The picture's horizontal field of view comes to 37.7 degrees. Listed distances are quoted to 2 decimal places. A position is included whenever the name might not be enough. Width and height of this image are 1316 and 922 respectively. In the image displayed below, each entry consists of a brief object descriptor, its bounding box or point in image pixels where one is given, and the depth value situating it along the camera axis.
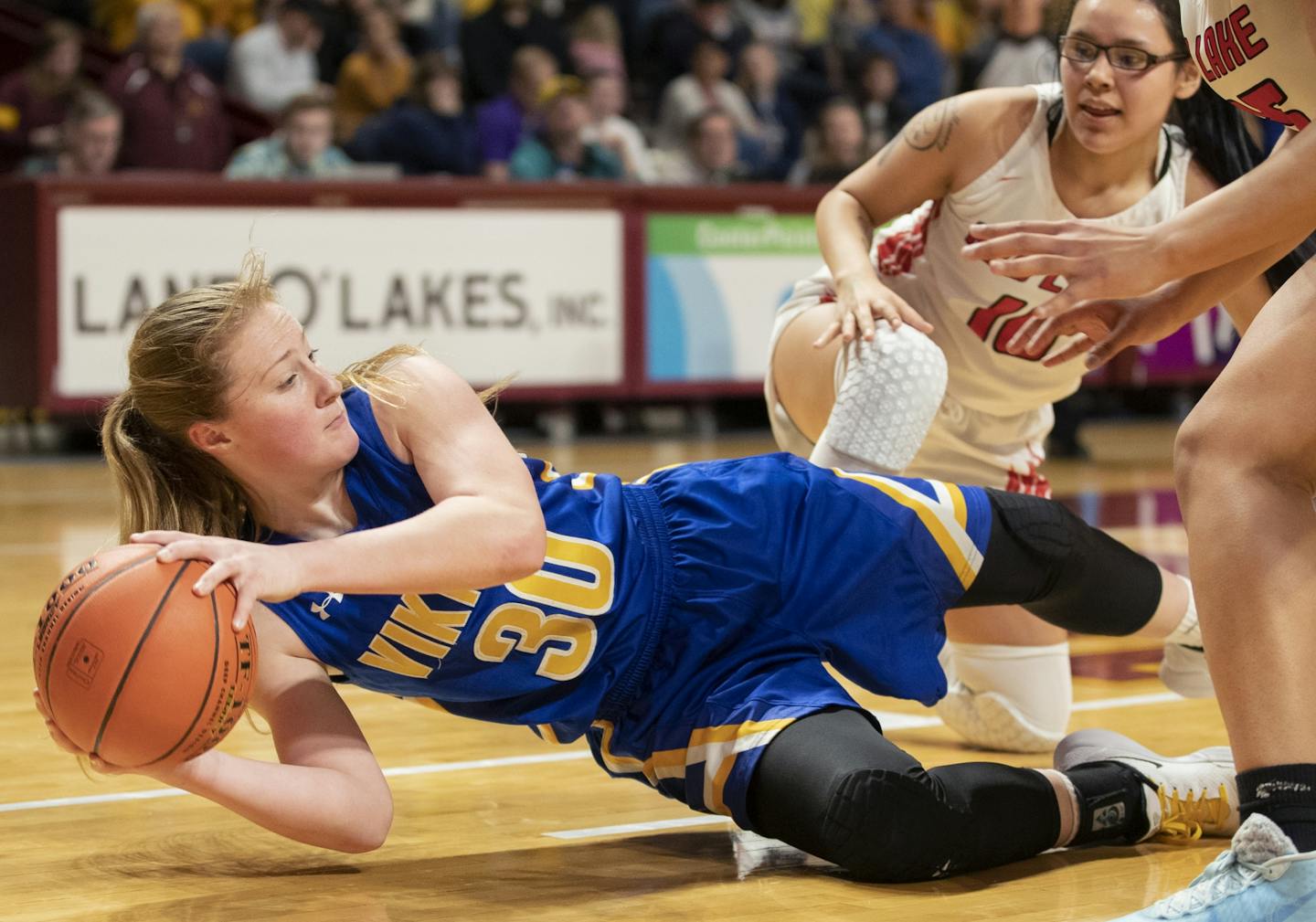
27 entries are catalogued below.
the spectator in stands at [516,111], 10.91
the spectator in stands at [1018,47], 10.33
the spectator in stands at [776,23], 12.78
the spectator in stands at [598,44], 11.67
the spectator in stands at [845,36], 12.35
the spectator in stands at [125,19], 11.38
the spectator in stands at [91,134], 9.16
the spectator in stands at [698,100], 11.59
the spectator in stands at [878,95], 11.73
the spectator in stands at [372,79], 10.91
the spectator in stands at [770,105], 11.90
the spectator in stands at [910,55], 12.30
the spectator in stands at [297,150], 9.46
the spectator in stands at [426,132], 10.31
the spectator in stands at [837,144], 10.84
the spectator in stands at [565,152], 10.36
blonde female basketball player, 2.61
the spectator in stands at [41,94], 10.26
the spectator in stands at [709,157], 10.68
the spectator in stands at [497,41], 11.38
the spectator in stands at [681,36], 12.05
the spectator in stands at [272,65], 10.95
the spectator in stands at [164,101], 9.92
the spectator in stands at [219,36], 11.20
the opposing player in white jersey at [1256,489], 2.31
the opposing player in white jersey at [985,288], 3.48
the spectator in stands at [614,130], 10.70
